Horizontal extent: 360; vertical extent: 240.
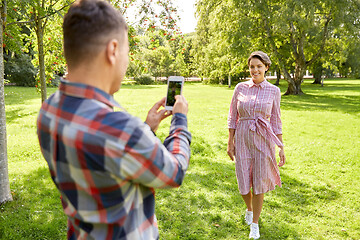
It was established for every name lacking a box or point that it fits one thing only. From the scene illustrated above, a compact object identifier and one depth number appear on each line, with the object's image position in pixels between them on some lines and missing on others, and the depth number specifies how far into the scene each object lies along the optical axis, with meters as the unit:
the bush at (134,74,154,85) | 44.81
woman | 3.81
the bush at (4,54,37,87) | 29.48
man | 1.04
